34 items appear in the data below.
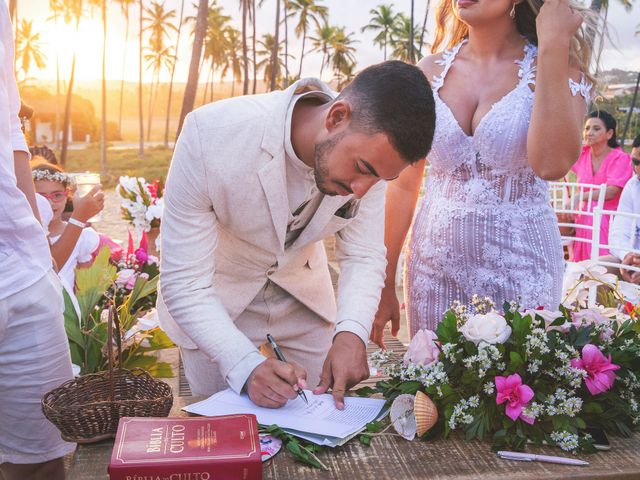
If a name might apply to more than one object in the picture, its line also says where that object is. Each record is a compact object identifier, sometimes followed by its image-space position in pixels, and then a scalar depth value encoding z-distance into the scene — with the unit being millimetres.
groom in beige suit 1871
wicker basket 1667
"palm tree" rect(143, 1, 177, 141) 70188
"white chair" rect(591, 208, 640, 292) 5215
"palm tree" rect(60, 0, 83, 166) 37844
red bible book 1429
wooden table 1576
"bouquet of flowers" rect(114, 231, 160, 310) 4188
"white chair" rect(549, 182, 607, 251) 5693
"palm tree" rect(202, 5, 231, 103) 69375
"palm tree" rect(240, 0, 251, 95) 33694
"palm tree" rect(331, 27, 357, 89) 71562
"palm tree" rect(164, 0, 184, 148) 56131
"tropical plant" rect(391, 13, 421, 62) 63959
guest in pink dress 7031
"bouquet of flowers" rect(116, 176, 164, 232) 5379
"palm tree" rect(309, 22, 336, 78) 70750
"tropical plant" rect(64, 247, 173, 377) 2787
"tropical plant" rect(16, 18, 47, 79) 64000
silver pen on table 1625
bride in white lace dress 2160
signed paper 1738
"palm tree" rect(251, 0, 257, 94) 42478
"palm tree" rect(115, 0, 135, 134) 53062
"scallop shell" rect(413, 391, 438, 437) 1719
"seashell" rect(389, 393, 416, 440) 1765
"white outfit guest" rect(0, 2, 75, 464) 1986
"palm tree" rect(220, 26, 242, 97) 72500
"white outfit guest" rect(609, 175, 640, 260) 5270
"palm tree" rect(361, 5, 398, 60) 68062
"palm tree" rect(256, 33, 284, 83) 74862
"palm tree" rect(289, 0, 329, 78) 64688
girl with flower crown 4152
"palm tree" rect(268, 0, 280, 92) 35275
